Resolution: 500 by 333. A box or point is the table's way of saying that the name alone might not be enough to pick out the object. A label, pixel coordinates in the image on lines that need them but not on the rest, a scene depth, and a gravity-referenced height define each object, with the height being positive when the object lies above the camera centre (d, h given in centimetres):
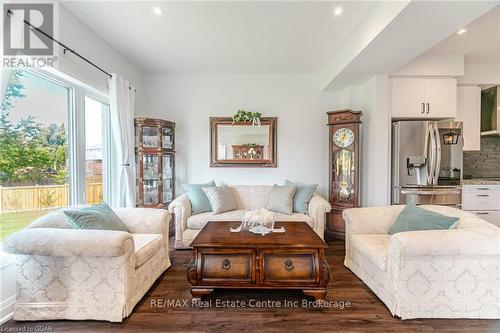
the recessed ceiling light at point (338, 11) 245 +151
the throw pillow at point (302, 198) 371 -54
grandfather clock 377 -6
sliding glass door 217 +15
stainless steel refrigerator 343 -1
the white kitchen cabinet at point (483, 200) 352 -54
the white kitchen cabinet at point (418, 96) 359 +95
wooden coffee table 218 -92
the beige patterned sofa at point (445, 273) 191 -88
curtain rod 207 +114
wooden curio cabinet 372 +3
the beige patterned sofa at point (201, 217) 342 -77
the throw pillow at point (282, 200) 365 -56
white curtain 323 +24
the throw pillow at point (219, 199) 363 -54
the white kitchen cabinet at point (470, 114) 384 +74
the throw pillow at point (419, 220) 221 -54
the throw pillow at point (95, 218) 213 -50
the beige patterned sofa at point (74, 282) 192 -93
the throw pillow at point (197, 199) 365 -55
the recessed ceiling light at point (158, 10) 245 +151
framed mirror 429 +34
